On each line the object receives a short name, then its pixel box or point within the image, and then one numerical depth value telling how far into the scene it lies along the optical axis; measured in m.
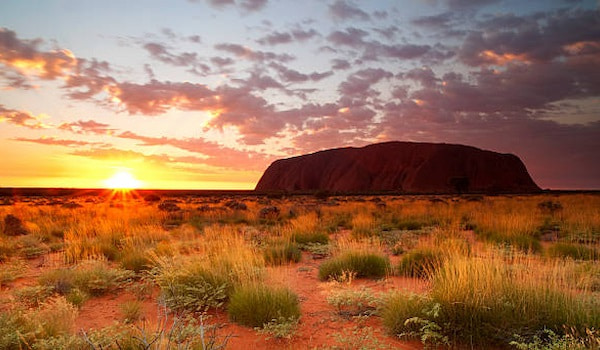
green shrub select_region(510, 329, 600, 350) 3.30
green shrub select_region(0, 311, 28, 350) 3.97
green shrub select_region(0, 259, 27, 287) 7.40
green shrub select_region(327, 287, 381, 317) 5.29
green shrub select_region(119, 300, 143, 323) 5.26
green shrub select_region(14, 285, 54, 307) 5.95
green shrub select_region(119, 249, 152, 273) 8.32
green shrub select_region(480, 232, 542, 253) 10.11
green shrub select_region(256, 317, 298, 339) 4.43
